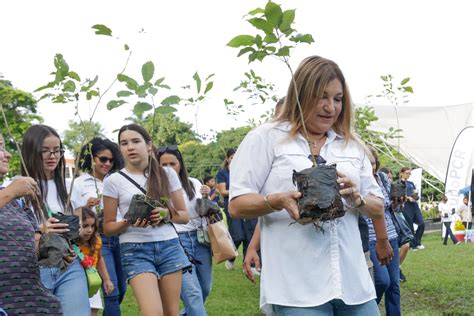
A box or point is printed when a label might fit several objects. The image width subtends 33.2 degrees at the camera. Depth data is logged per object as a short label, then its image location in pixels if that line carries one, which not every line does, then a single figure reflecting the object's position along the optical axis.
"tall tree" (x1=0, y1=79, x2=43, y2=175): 34.69
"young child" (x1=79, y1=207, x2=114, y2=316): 5.62
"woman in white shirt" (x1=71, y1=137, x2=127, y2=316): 6.48
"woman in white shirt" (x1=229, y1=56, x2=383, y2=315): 3.23
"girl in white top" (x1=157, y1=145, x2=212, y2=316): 6.97
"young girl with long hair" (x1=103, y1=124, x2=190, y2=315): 5.43
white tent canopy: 25.84
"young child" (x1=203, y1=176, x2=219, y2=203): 15.68
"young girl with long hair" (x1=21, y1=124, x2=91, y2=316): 4.67
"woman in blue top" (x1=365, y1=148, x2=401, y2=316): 6.61
